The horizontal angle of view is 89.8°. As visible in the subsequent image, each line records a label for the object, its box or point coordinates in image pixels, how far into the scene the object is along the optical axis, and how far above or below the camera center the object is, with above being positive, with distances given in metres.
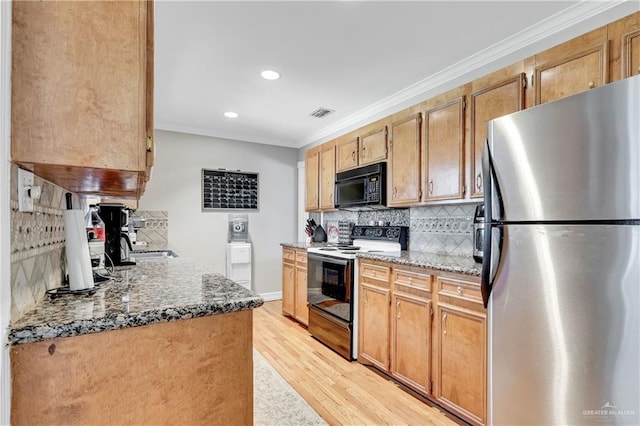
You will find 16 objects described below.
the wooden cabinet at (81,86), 0.82 +0.34
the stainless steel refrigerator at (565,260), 1.07 -0.18
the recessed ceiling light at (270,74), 2.73 +1.20
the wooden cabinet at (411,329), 2.15 -0.81
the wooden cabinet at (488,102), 2.04 +0.74
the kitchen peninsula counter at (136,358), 0.80 -0.41
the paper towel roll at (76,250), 1.11 -0.14
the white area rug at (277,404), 1.96 -1.27
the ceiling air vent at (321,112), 3.67 +1.18
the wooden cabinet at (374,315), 2.48 -0.83
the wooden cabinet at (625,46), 1.58 +0.85
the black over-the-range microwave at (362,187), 3.08 +0.27
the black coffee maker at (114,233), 2.00 -0.13
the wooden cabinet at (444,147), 2.36 +0.52
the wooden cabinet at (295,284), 3.62 -0.85
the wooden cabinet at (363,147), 3.12 +0.71
